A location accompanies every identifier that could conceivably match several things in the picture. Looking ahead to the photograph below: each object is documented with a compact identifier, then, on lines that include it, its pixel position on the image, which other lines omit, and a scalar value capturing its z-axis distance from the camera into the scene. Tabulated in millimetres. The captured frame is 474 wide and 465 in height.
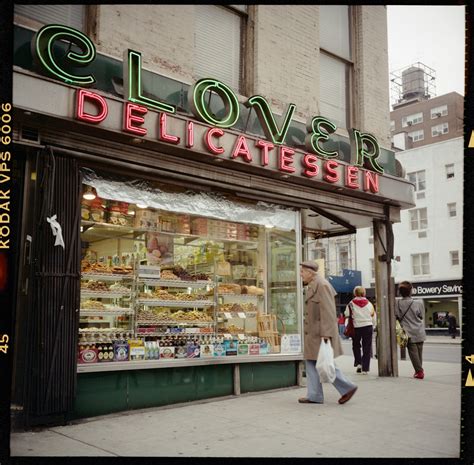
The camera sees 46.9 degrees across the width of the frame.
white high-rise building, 37406
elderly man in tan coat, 7715
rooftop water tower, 61625
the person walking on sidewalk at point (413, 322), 10734
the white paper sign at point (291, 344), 9602
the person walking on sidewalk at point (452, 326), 34006
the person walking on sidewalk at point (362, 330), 11539
